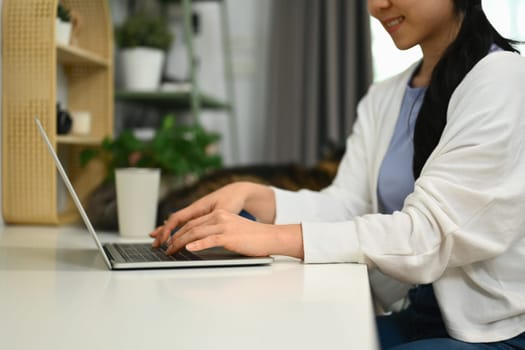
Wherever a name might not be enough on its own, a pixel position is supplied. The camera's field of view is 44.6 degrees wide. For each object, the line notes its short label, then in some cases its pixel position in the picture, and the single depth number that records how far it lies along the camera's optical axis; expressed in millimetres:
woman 844
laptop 849
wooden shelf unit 1375
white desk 500
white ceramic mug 1291
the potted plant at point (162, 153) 1538
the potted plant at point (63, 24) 1472
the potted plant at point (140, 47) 2416
